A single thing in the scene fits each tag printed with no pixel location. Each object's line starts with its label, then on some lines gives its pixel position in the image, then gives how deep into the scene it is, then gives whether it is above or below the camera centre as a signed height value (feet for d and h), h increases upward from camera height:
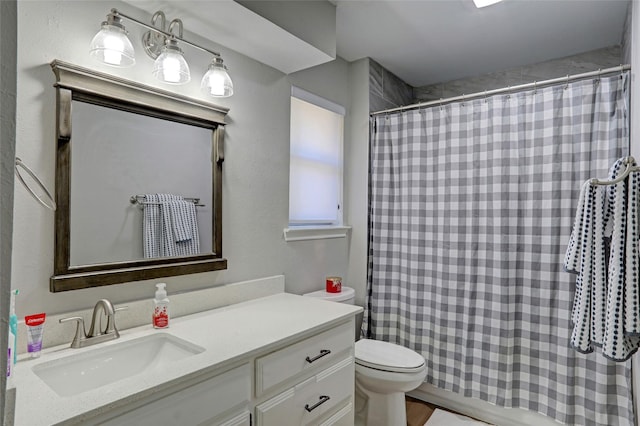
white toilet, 6.20 -2.98
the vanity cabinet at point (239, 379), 2.96 -1.71
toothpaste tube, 3.66 -1.33
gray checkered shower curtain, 6.19 -0.53
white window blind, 7.55 +1.22
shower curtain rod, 5.90 +2.53
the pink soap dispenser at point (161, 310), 4.63 -1.34
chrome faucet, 4.01 -1.43
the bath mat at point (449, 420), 7.14 -4.30
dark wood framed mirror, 4.13 +0.50
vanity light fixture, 4.09 +2.04
